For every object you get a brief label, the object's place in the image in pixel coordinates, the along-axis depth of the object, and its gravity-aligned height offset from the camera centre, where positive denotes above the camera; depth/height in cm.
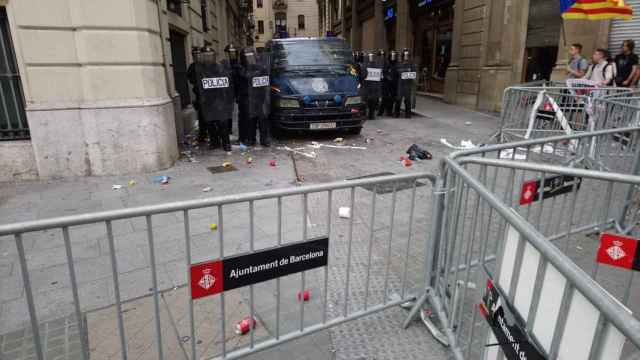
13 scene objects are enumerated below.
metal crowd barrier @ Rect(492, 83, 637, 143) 730 -86
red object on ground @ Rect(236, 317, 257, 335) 284 -175
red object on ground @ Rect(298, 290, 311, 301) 327 -177
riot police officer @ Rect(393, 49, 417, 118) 1202 -41
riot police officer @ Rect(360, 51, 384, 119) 1172 -37
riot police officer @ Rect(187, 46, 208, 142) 823 -40
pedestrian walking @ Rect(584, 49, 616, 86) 915 -9
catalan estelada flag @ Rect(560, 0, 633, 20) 904 +125
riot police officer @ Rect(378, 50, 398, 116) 1255 -64
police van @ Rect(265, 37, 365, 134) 906 -49
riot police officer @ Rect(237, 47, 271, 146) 847 -57
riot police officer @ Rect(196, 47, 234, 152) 794 -46
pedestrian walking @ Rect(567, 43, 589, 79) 1009 +4
